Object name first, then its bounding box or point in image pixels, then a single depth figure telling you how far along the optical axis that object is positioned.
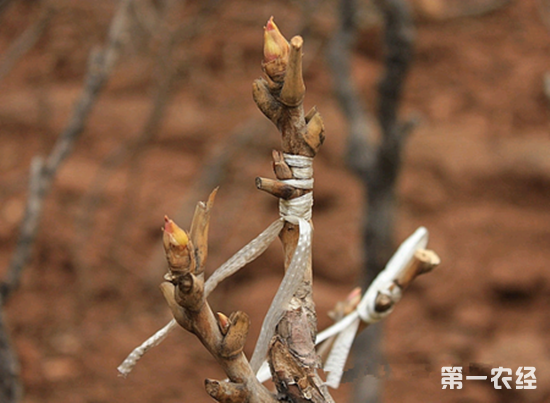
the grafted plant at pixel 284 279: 0.70
